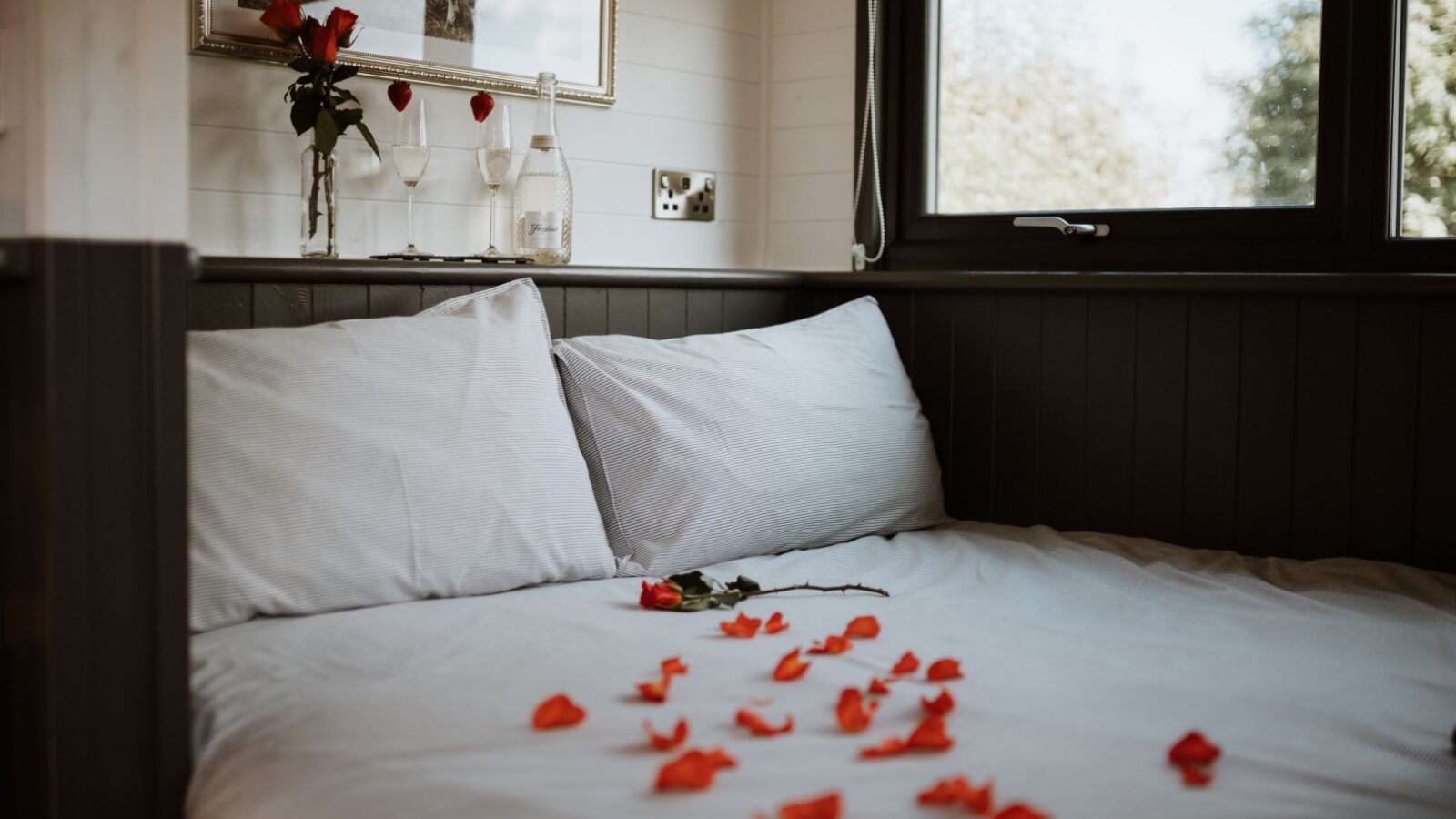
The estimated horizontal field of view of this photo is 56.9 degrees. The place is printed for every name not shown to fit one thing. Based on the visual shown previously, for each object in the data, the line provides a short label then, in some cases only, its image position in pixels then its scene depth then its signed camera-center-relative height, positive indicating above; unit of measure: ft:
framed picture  6.62 +1.49
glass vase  6.64 +0.53
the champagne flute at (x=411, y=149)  7.04 +0.86
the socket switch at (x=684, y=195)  8.55 +0.80
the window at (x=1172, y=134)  6.62 +1.07
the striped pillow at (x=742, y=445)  6.25 -0.62
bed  3.49 -1.17
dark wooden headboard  3.65 -0.38
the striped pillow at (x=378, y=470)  5.00 -0.63
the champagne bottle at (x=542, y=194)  7.50 +0.68
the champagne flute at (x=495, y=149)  7.45 +0.91
